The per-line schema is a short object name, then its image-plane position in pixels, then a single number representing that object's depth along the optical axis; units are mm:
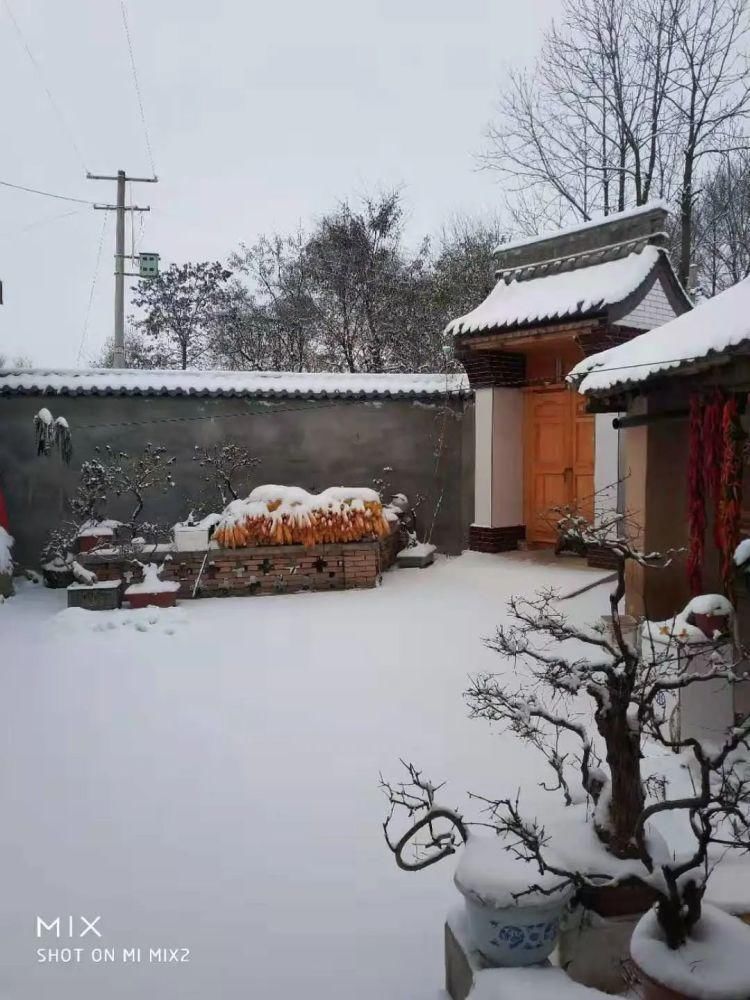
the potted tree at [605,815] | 2553
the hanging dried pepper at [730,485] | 4910
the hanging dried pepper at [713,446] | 5191
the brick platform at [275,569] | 9055
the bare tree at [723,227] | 19219
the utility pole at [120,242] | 18938
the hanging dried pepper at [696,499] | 5480
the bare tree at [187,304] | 24188
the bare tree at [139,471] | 10523
